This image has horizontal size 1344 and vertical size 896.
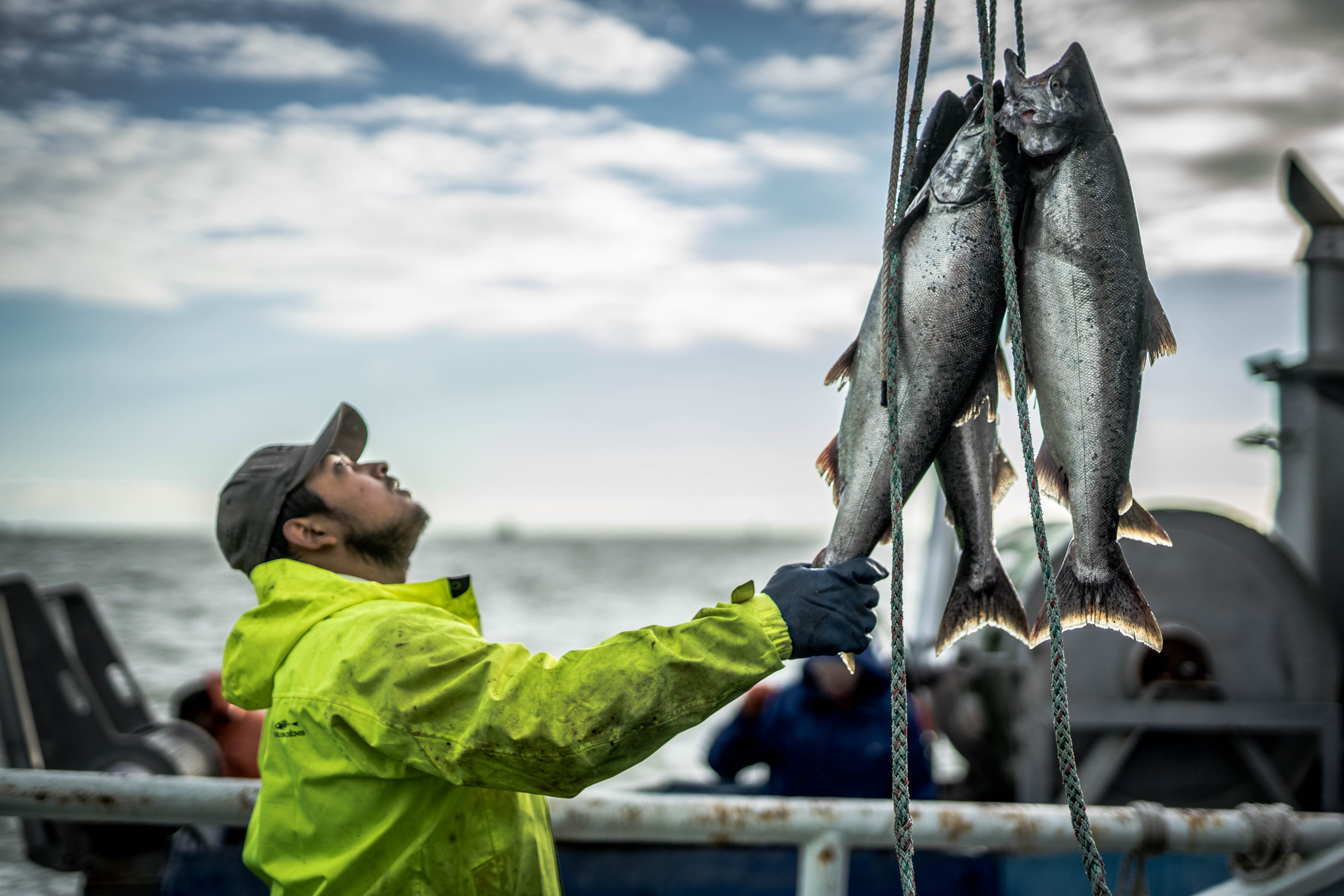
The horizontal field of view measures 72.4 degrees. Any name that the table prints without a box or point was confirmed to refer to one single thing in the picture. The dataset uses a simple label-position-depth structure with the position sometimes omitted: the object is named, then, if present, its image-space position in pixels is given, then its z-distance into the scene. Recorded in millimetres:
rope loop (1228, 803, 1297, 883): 2629
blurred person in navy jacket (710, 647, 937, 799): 4281
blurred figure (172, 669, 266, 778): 4613
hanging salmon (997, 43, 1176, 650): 1493
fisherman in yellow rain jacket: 1466
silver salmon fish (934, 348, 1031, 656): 1677
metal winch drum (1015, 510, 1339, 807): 4859
